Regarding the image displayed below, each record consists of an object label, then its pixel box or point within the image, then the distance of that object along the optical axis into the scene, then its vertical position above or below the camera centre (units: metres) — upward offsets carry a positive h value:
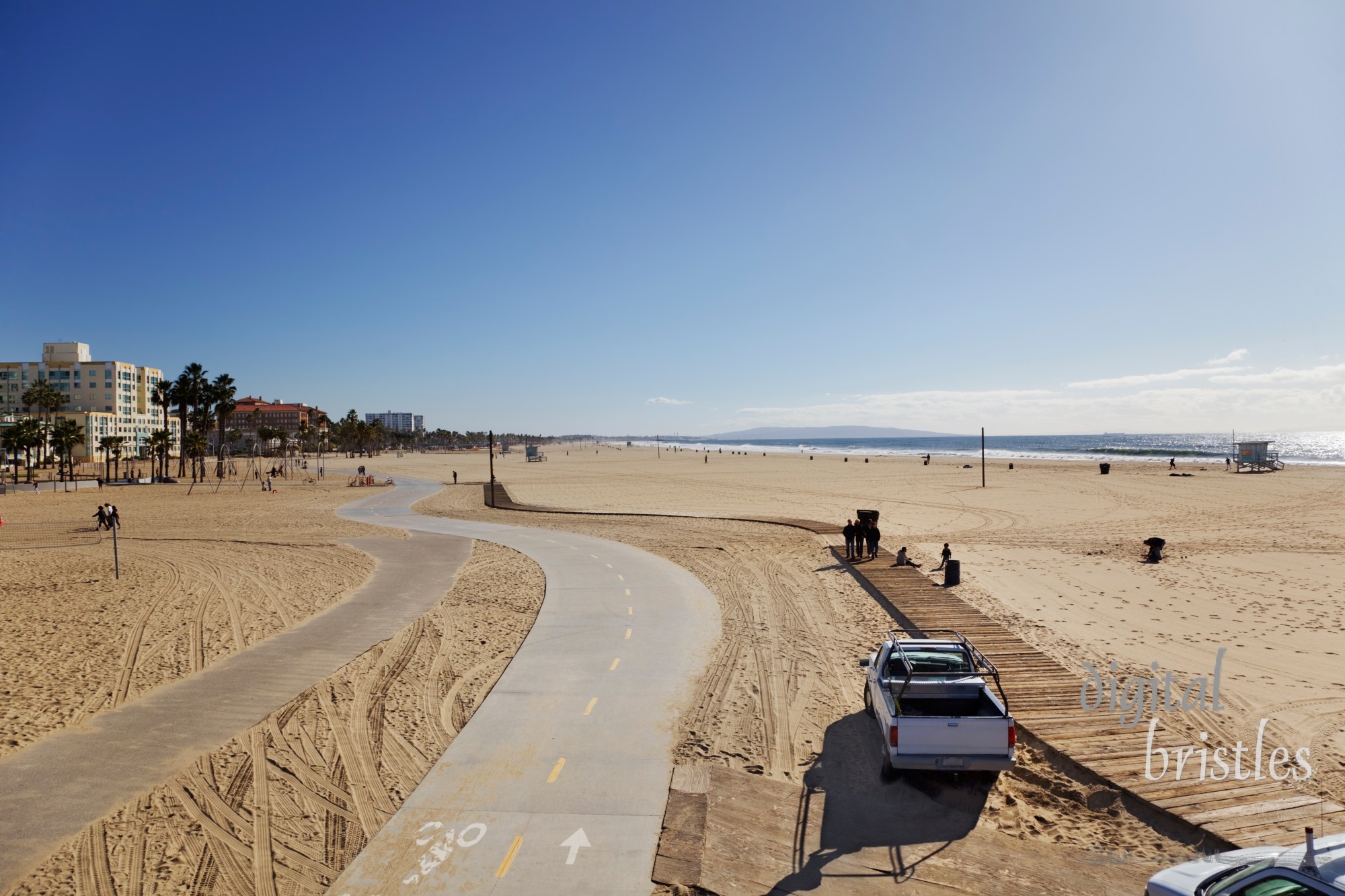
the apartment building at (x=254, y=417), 188.32 +5.21
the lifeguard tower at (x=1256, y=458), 66.62 -1.43
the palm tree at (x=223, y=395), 78.50 +5.25
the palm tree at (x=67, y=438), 74.19 +0.13
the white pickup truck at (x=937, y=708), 7.65 -3.32
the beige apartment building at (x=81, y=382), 144.88 +12.51
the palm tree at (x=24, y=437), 73.25 +0.19
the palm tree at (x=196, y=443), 77.65 -0.48
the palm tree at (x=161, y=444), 76.91 -0.67
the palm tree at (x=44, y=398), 94.88 +5.98
